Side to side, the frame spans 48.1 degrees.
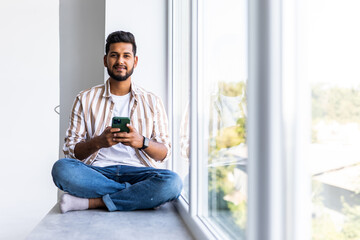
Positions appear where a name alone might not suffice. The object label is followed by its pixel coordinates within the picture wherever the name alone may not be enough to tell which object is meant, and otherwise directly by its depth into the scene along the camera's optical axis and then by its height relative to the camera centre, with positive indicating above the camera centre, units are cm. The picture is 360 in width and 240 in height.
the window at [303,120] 78 +1
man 233 -16
